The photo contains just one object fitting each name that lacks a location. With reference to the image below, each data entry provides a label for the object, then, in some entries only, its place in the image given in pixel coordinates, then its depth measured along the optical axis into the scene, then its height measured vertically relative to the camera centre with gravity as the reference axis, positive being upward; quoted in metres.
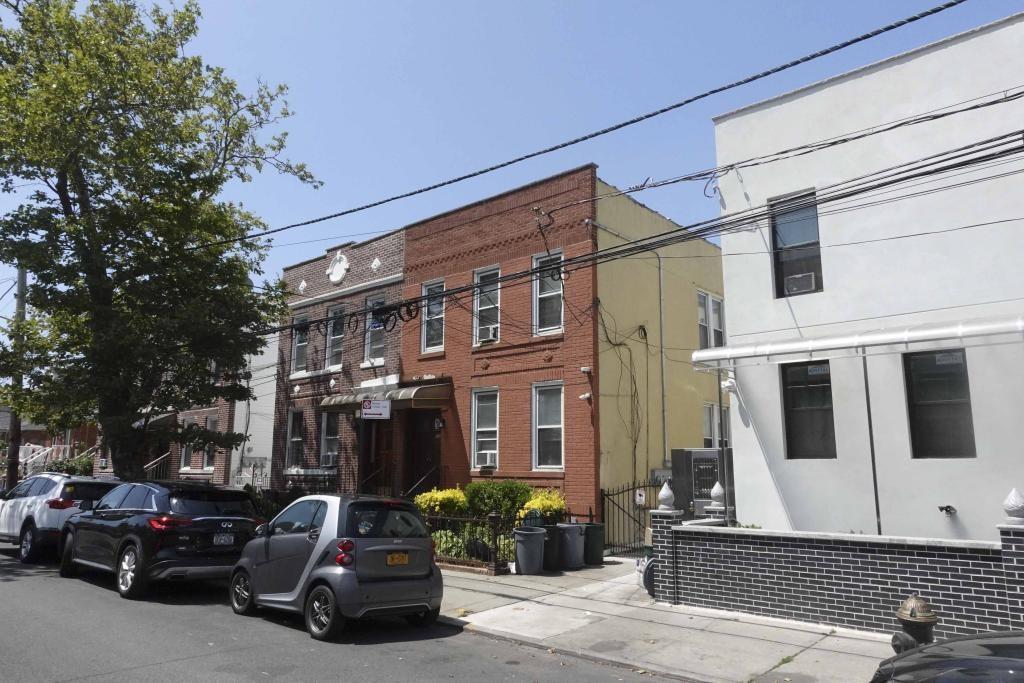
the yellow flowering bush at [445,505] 14.77 -0.80
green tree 16.03 +5.11
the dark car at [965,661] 3.32 -0.93
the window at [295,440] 22.81 +0.78
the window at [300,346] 23.16 +3.79
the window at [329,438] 21.67 +0.80
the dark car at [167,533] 10.09 -0.99
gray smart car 8.02 -1.14
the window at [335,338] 21.94 +3.83
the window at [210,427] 26.28 +1.34
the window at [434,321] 18.94 +3.74
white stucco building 9.27 +2.20
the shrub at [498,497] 14.48 -0.64
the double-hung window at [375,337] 20.33 +3.59
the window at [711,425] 19.50 +1.09
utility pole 20.30 +0.87
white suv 13.58 -0.81
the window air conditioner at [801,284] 11.13 +2.79
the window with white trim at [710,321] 19.91 +3.98
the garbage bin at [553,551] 12.95 -1.53
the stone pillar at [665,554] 9.98 -1.22
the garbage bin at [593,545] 13.59 -1.48
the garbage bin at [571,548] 13.15 -1.48
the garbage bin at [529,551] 12.59 -1.48
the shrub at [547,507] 13.90 -0.79
